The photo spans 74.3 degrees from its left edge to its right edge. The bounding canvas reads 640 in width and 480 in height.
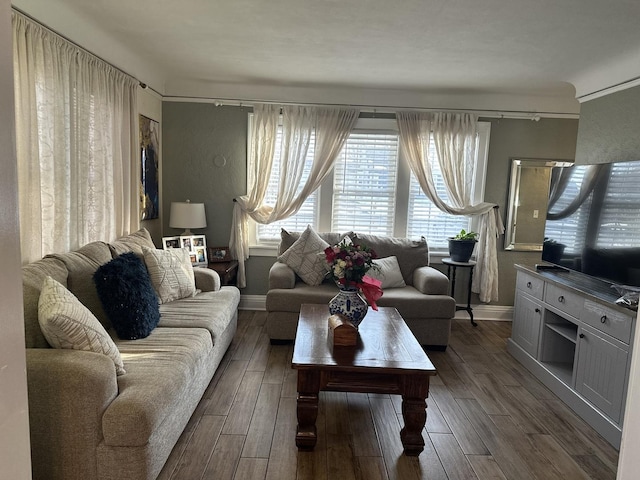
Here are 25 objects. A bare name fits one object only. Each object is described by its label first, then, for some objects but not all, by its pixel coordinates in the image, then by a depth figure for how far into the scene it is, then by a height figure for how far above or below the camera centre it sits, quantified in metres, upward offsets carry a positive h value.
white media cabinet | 2.55 -0.94
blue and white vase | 2.70 -0.68
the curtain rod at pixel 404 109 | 4.63 +1.02
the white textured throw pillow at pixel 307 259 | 4.16 -0.61
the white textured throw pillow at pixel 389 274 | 4.15 -0.72
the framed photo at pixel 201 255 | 4.42 -0.65
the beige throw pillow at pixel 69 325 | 1.92 -0.64
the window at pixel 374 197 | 4.79 +0.03
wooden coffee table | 2.33 -1.01
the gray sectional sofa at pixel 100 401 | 1.78 -0.94
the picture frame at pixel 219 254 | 4.64 -0.67
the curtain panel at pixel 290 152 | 4.61 +0.49
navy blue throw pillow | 2.54 -0.67
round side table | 4.50 -0.77
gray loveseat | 3.87 -0.94
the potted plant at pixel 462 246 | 4.47 -0.44
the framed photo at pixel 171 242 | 4.15 -0.51
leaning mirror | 4.75 +0.05
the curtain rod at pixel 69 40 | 2.33 +0.96
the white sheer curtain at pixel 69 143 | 2.33 +0.29
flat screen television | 2.82 -0.08
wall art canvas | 4.10 +0.24
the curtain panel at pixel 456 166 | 4.64 +0.41
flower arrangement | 2.64 -0.40
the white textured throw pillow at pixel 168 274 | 3.28 -0.66
